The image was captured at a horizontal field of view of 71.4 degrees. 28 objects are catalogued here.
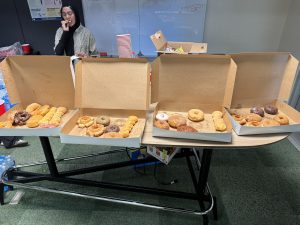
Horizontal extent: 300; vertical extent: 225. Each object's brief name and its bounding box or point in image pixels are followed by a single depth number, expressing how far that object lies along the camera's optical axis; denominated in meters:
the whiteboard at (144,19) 2.78
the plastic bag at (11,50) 2.76
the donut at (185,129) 1.01
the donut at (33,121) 1.09
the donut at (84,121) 1.10
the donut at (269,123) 1.04
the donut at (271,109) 1.18
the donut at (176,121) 1.07
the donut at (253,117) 1.10
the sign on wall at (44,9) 2.84
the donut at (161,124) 1.03
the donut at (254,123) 1.06
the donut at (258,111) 1.16
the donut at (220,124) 1.02
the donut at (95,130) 1.02
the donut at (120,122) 1.13
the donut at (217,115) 1.11
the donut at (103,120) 1.11
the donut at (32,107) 1.22
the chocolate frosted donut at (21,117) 1.12
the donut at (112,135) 0.99
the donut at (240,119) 1.08
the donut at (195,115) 1.12
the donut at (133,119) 1.11
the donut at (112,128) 1.07
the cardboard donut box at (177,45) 2.13
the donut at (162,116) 1.12
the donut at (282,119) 1.07
